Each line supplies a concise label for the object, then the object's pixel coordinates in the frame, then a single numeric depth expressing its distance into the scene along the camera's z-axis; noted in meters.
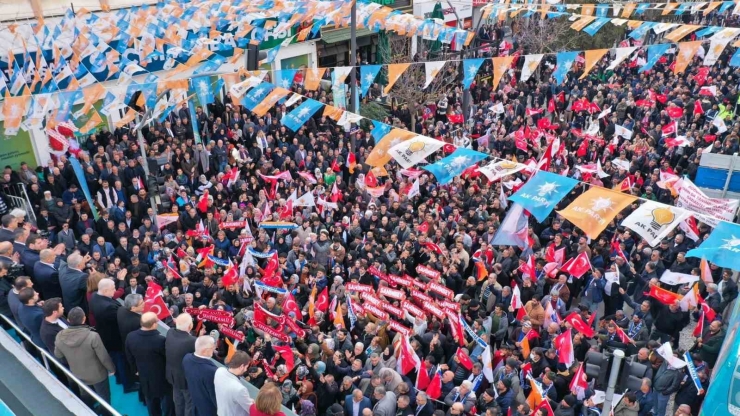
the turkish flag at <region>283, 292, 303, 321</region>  10.28
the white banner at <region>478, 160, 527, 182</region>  11.20
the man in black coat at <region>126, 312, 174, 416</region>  5.89
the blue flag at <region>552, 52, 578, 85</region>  16.05
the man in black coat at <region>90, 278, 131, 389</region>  6.39
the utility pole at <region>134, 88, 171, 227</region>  12.97
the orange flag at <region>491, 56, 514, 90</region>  16.19
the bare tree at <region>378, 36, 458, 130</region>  23.38
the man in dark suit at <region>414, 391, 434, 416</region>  8.06
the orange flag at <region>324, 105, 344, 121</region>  14.39
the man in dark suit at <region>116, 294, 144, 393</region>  6.26
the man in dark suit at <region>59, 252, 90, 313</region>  6.88
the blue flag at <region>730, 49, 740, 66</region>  17.87
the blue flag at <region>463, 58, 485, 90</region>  15.77
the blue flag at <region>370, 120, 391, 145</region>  13.10
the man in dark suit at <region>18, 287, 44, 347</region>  6.21
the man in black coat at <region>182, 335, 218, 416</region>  5.41
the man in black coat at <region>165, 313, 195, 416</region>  5.71
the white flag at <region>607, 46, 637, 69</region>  16.34
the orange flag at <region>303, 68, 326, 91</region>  16.23
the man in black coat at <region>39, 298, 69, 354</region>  5.97
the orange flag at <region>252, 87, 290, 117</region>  15.68
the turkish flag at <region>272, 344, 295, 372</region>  8.68
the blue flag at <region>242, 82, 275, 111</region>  15.97
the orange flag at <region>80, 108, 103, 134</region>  13.65
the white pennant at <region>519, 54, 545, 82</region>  16.38
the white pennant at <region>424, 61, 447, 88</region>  15.47
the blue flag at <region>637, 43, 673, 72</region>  16.62
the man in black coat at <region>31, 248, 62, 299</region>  7.07
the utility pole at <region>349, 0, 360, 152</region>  17.31
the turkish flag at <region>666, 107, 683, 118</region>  18.98
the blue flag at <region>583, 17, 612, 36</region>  24.27
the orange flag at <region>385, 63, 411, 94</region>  15.22
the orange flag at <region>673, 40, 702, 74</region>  16.83
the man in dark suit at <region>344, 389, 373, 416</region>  8.04
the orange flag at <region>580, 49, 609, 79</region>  15.78
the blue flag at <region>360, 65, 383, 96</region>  16.34
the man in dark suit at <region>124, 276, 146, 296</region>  9.60
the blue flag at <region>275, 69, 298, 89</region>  16.72
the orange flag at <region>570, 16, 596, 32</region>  25.27
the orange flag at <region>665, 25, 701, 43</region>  20.67
